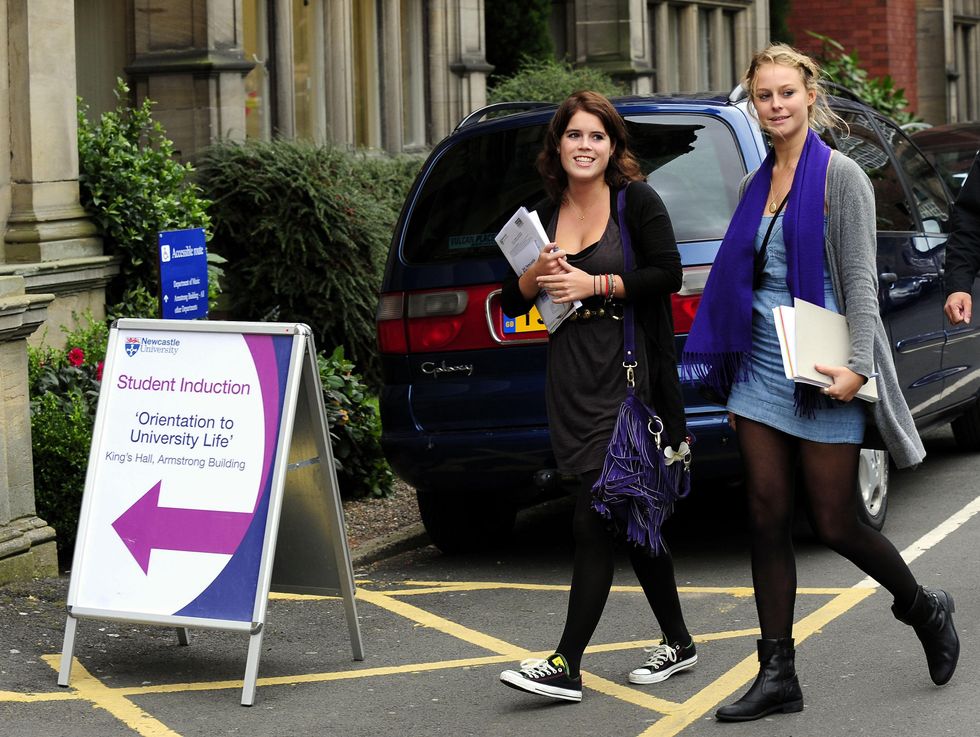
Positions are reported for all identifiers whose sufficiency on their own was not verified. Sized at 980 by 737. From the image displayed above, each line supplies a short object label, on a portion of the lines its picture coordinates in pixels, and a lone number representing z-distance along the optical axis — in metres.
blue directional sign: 8.12
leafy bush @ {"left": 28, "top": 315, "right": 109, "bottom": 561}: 7.54
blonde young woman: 4.96
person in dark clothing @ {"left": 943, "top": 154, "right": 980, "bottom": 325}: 5.46
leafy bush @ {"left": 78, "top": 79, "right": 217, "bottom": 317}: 9.69
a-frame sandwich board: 5.61
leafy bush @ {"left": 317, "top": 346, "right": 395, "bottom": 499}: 8.96
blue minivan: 6.93
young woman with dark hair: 5.22
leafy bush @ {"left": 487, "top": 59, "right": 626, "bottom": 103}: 15.48
